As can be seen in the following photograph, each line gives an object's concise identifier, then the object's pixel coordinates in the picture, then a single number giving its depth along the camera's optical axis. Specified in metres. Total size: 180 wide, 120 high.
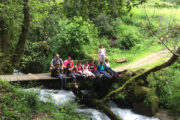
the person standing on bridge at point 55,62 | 11.04
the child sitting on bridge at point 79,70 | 11.64
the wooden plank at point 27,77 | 9.90
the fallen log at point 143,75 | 8.34
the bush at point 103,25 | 22.58
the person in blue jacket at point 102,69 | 12.56
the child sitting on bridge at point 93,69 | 12.31
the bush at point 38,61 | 16.67
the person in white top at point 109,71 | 12.98
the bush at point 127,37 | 22.36
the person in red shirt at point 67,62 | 11.62
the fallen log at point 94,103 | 9.63
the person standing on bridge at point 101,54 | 13.30
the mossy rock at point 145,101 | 11.86
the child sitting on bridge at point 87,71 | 11.86
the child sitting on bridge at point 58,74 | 10.98
